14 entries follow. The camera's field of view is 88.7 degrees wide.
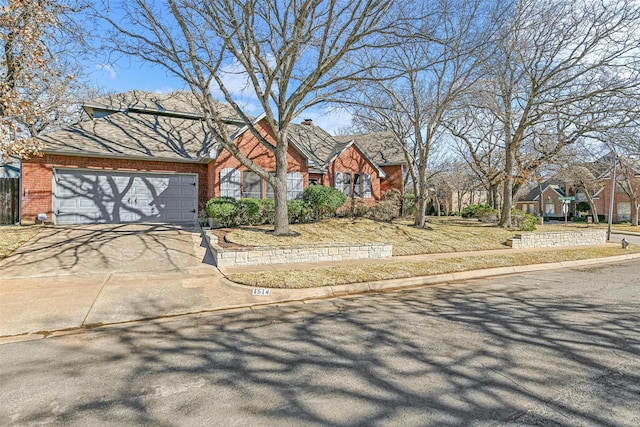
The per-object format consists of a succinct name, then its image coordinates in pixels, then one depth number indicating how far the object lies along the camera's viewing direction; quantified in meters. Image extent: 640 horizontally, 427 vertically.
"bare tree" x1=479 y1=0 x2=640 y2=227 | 14.36
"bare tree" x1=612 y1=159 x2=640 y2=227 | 32.09
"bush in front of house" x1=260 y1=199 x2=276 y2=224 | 14.17
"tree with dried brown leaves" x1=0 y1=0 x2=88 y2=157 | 8.73
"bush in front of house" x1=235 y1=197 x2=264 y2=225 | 13.50
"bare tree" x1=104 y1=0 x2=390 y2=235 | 10.05
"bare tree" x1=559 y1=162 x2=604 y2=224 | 22.59
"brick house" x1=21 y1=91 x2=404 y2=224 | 14.18
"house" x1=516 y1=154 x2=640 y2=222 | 32.28
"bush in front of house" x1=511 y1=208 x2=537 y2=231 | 19.47
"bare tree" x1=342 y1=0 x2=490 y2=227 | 12.46
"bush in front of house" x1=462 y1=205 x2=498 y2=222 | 24.12
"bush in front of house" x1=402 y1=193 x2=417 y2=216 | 23.10
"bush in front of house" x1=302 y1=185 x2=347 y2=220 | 15.75
